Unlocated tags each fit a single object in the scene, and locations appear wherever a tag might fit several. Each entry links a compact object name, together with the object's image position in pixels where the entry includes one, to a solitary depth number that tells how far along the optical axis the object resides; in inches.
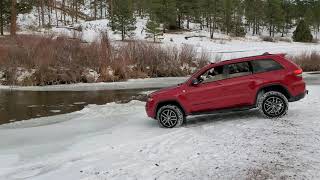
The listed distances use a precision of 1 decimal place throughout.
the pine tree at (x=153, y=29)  1242.7
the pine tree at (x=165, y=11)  1584.8
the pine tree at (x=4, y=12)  1096.6
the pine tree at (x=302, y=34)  1709.4
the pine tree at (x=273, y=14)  1875.6
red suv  281.6
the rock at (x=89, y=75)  674.0
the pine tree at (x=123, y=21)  1264.2
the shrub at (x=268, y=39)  1596.9
